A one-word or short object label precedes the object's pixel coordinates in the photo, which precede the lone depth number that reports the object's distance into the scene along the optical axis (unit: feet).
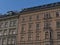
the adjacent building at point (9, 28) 175.01
